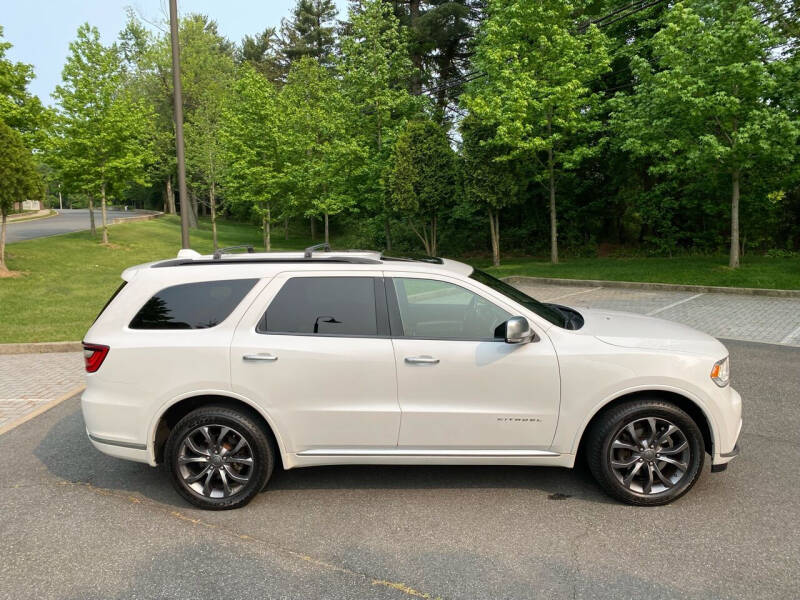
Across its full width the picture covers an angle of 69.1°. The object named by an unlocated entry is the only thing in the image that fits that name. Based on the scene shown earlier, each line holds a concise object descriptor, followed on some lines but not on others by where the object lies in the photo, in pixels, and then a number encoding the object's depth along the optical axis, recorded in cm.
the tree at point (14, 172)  1520
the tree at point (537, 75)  2022
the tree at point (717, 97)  1459
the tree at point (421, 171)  2403
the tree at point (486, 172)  2206
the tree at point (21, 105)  1827
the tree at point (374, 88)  2580
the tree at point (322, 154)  2584
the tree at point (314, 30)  5212
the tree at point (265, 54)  5828
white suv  391
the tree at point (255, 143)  2555
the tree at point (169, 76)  4612
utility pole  1162
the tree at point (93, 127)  2470
